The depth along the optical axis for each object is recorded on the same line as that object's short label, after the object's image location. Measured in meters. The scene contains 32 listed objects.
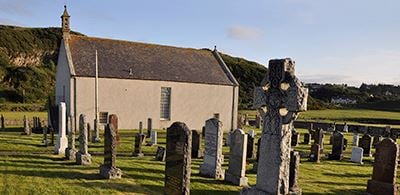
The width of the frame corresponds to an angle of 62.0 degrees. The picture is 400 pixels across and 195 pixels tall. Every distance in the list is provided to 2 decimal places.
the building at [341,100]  107.25
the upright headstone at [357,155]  18.42
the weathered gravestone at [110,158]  11.52
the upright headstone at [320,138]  21.79
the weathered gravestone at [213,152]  12.33
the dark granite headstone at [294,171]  10.50
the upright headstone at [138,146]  17.31
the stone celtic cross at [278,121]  7.39
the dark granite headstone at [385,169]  10.77
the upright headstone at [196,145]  17.27
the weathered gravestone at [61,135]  15.71
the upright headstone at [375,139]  25.22
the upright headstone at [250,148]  17.03
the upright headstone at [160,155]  15.82
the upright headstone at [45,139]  18.85
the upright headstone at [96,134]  21.93
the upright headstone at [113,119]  21.59
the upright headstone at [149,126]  26.38
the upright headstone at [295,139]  24.03
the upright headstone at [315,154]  17.59
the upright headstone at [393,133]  29.86
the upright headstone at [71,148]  14.54
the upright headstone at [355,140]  24.73
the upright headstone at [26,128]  24.22
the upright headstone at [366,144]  21.66
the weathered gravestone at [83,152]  13.60
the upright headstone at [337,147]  18.81
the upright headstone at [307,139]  25.71
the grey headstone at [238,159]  11.43
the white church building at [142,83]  28.55
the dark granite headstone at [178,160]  8.55
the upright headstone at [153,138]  21.24
